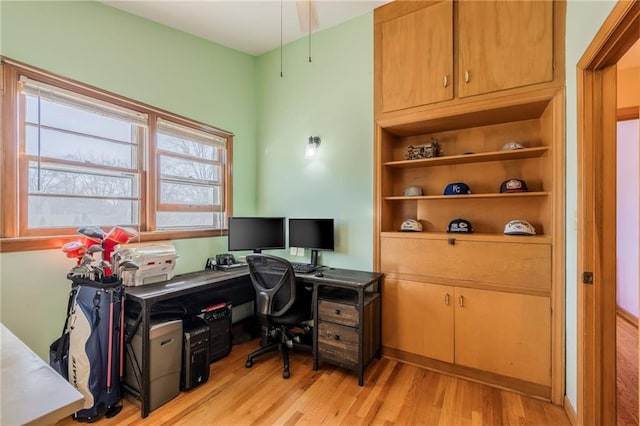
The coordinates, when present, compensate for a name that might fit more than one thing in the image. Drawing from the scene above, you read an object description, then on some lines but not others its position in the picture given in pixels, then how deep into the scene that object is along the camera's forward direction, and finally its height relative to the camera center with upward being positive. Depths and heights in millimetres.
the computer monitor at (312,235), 2828 -230
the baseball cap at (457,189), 2378 +201
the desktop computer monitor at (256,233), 2822 -219
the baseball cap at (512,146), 2204 +525
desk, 1866 -599
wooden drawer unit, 2238 -966
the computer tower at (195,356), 2092 -1086
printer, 2031 -387
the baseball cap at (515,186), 2189 +208
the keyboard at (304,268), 2614 -536
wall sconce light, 3031 +718
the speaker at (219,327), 2520 -1054
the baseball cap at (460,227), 2387 -123
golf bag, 1778 -836
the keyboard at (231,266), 2796 -544
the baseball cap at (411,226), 2580 -125
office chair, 2279 -708
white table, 617 -435
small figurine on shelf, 2525 +559
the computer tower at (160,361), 1903 -1034
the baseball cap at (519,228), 2145 -119
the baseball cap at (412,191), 2586 +195
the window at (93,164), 1863 +387
